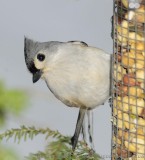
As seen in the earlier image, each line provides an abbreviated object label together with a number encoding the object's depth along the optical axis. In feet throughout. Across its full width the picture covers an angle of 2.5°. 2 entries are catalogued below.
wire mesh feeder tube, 9.45
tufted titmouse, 9.65
